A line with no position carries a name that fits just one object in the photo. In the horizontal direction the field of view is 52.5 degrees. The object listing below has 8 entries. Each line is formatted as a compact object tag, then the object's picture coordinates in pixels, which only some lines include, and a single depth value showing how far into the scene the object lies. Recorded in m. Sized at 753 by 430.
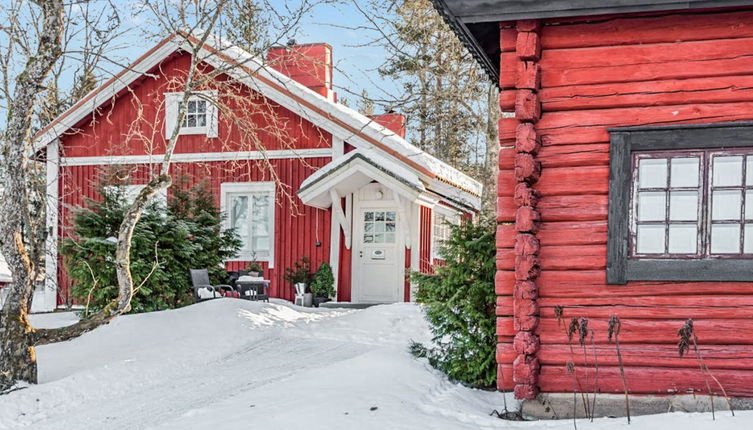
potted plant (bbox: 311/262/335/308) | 16.03
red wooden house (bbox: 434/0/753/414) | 6.70
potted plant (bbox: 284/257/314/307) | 16.22
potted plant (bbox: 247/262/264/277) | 15.93
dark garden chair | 13.58
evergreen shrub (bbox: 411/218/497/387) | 8.21
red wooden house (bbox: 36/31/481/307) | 15.73
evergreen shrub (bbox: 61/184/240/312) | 12.59
